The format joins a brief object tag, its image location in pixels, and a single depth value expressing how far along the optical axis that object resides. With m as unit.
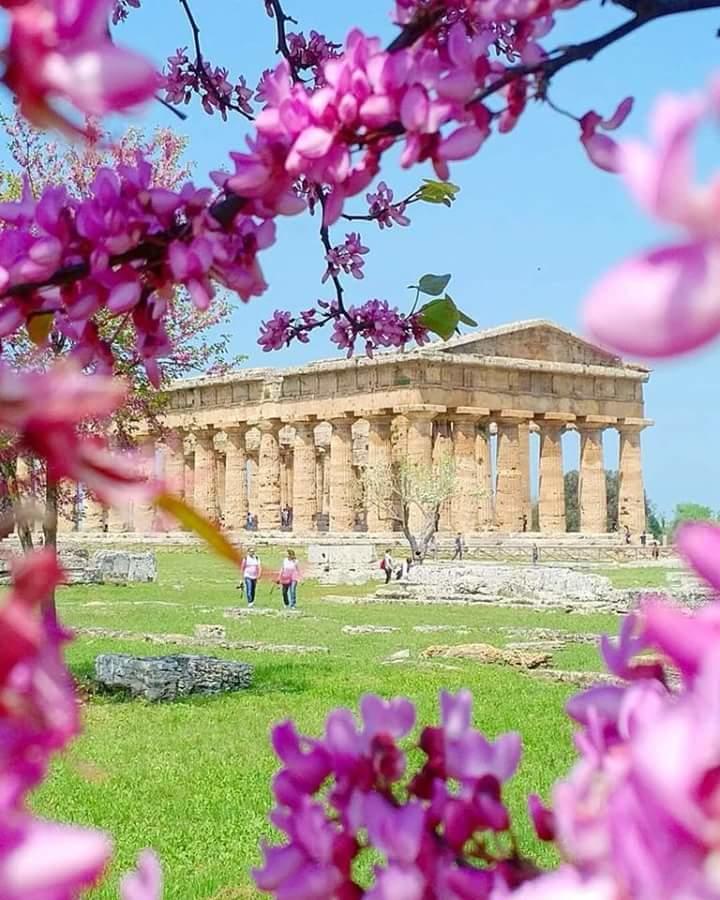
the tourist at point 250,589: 26.77
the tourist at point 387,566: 34.50
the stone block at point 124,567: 34.59
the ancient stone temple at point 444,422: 55.94
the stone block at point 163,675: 13.64
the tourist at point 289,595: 26.56
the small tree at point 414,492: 48.62
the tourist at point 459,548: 47.31
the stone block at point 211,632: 19.33
